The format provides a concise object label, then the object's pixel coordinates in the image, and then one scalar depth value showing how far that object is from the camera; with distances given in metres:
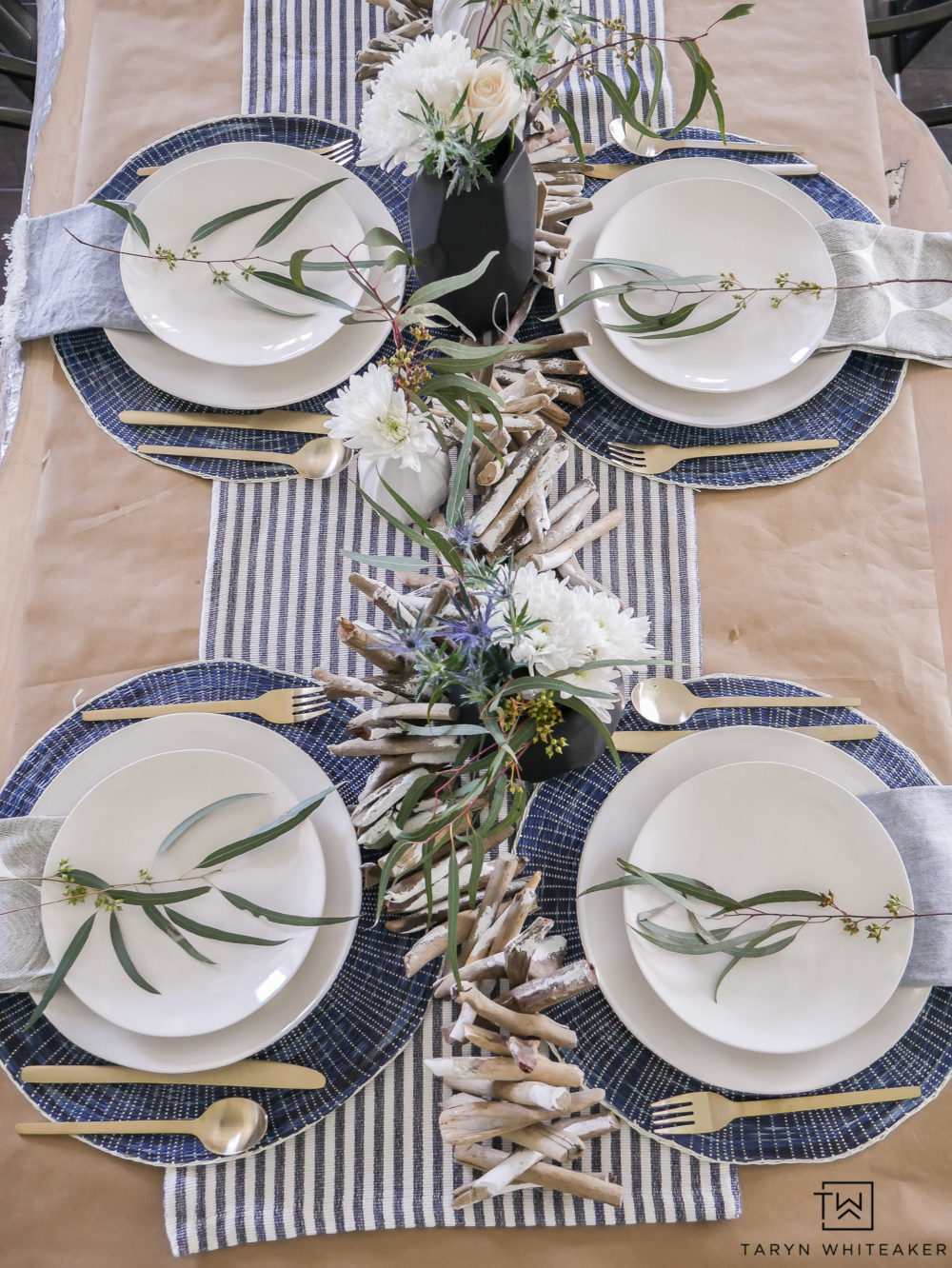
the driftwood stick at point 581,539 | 0.92
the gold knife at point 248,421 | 1.03
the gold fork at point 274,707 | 0.94
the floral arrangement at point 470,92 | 0.80
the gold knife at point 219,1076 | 0.83
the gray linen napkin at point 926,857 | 0.86
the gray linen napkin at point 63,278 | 1.04
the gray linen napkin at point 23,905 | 0.83
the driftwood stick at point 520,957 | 0.79
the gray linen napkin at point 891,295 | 1.07
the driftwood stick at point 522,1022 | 0.77
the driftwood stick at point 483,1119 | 0.77
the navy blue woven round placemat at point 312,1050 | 0.83
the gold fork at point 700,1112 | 0.84
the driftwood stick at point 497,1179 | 0.77
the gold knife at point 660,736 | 0.93
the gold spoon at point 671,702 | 0.95
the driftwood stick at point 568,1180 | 0.79
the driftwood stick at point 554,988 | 0.78
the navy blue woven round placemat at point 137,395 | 1.04
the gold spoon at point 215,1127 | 0.82
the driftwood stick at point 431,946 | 0.80
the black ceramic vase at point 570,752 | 0.75
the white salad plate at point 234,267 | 1.02
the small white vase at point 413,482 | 0.90
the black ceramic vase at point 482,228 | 0.88
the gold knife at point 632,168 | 1.14
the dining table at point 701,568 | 0.84
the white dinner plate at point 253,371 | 1.03
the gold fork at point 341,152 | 1.14
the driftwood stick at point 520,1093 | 0.74
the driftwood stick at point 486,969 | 0.81
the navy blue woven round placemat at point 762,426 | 1.05
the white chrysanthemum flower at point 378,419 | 0.80
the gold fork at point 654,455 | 1.04
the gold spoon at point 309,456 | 1.03
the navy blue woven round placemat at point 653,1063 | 0.84
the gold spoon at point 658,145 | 1.14
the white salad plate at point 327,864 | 0.83
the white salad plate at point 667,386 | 1.04
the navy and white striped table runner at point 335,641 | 0.84
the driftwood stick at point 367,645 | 0.80
